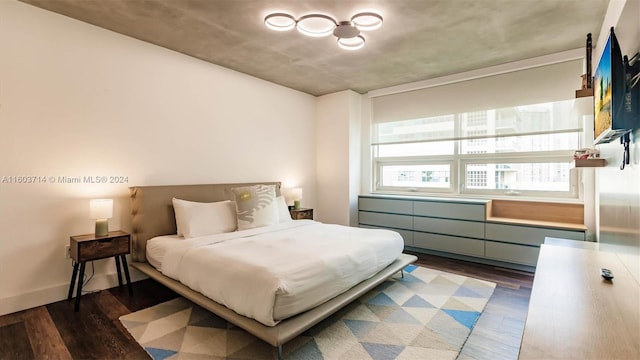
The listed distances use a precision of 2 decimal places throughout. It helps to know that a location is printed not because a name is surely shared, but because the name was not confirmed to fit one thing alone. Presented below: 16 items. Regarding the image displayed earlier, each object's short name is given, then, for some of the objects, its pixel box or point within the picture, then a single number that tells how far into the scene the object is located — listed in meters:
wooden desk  0.93
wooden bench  3.48
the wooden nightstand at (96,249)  2.52
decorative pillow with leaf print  3.32
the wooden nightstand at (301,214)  4.46
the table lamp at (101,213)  2.66
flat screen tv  1.31
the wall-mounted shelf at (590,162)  2.09
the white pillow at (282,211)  3.85
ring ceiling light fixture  2.59
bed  1.81
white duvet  1.85
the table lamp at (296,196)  4.61
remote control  1.53
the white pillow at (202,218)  3.00
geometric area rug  1.94
